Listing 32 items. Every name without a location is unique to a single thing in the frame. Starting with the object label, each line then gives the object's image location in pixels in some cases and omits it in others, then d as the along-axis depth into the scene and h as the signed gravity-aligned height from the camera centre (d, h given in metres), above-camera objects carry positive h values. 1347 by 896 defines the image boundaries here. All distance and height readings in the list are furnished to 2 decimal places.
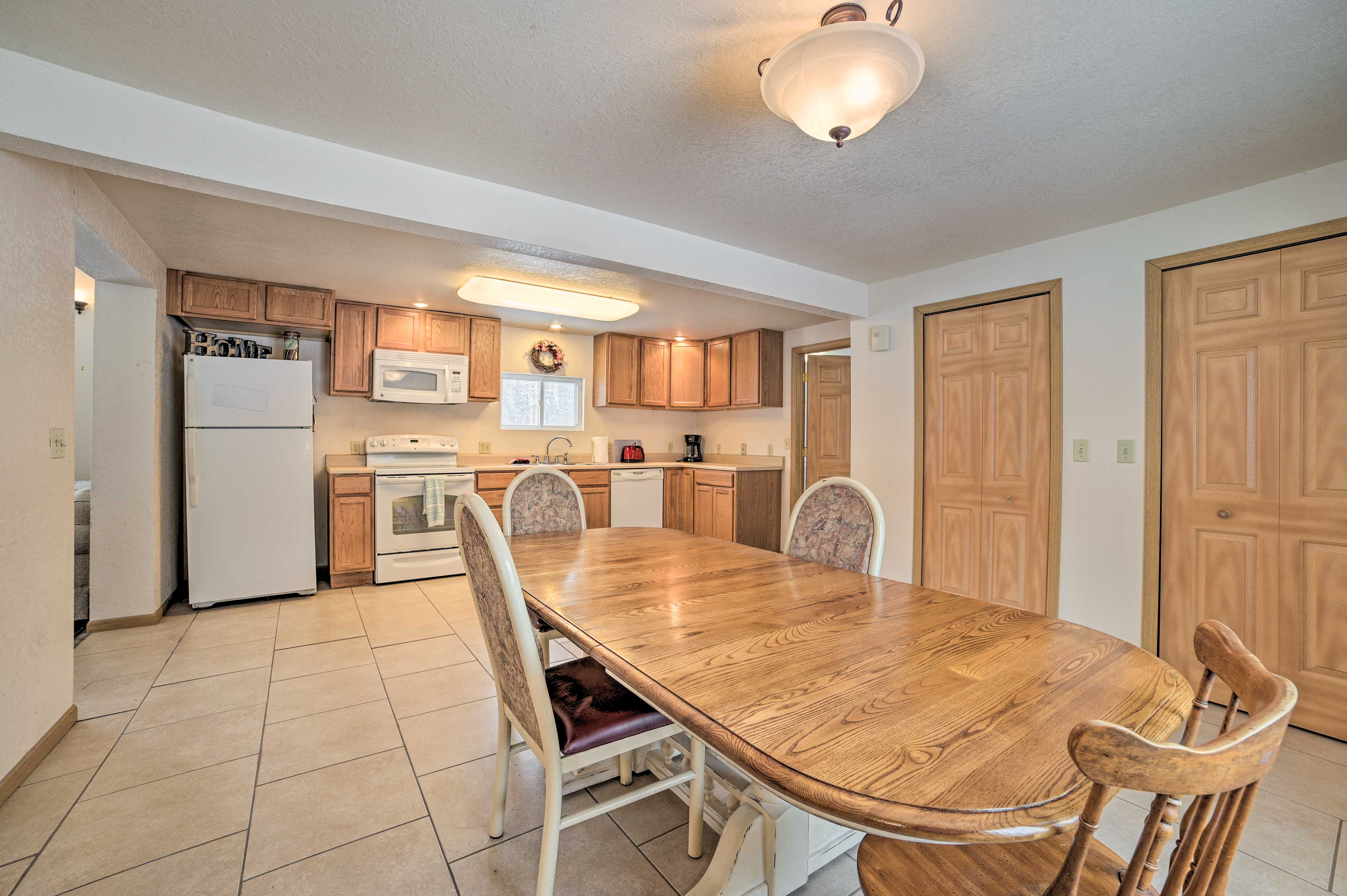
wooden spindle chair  0.54 -0.40
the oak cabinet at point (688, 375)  5.67 +0.72
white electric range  4.17 -0.48
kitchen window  5.34 +0.42
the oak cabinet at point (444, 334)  4.52 +0.92
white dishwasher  5.15 -0.50
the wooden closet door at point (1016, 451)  3.04 -0.03
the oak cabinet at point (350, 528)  4.05 -0.62
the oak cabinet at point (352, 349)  4.19 +0.73
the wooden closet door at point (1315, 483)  2.17 -0.14
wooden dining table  0.67 -0.41
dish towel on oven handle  4.23 -0.44
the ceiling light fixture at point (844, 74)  1.30 +0.92
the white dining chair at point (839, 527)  1.94 -0.30
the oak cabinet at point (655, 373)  5.56 +0.72
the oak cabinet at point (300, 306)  3.80 +0.96
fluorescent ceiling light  3.62 +0.99
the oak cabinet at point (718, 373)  5.44 +0.72
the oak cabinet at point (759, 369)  5.06 +0.70
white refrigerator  3.52 -0.23
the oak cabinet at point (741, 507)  4.93 -0.56
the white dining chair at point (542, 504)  2.55 -0.28
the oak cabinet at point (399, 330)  4.34 +0.90
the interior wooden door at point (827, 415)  4.96 +0.28
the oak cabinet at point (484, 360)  4.72 +0.72
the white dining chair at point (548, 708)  1.17 -0.66
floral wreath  5.30 +0.85
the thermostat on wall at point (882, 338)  3.76 +0.73
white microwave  4.30 +0.53
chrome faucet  5.38 -0.13
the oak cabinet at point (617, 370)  5.37 +0.73
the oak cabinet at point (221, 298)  3.54 +0.95
